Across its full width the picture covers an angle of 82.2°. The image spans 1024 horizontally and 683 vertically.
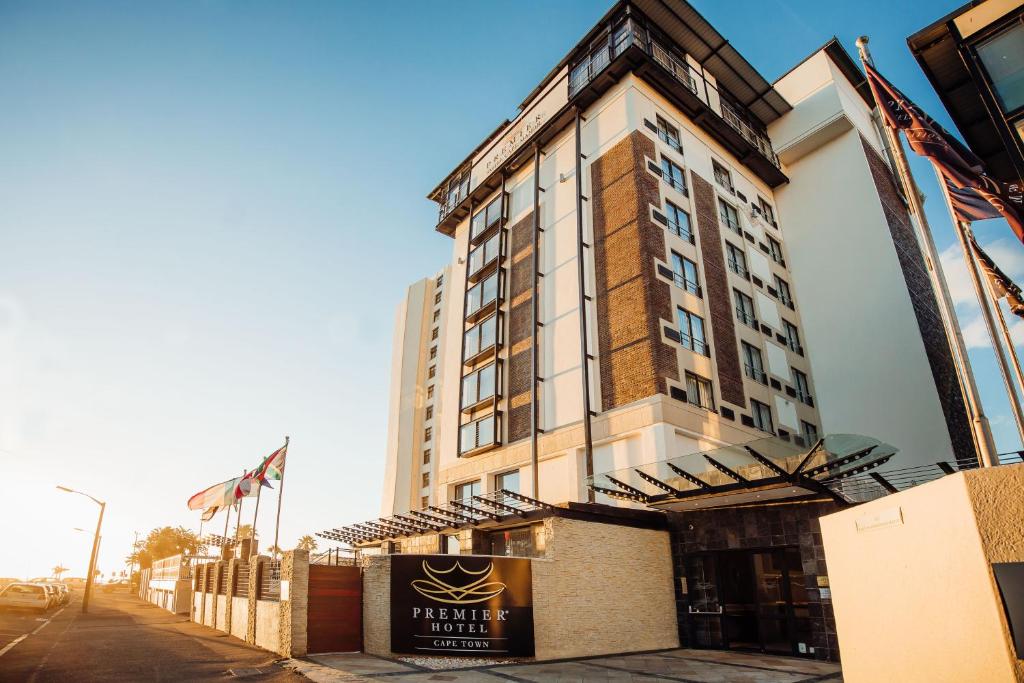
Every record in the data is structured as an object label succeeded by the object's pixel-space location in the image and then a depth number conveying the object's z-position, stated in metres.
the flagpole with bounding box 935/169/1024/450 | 7.43
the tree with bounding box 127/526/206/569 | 95.19
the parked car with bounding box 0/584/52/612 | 31.23
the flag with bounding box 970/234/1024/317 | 10.61
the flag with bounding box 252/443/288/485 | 31.62
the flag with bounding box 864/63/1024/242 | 9.76
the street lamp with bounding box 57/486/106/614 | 36.17
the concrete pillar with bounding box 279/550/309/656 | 17.45
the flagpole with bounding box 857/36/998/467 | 7.98
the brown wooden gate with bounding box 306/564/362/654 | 17.94
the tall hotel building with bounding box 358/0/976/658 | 19.59
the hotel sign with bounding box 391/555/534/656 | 16.81
